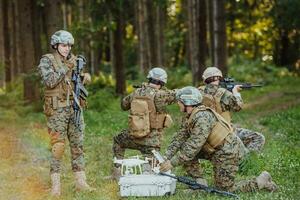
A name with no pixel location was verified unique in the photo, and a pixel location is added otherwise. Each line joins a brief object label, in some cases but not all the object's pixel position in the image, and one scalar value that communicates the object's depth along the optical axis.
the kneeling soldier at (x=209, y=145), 9.91
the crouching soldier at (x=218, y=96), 12.00
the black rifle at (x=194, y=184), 10.06
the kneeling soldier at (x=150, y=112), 11.48
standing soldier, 10.78
